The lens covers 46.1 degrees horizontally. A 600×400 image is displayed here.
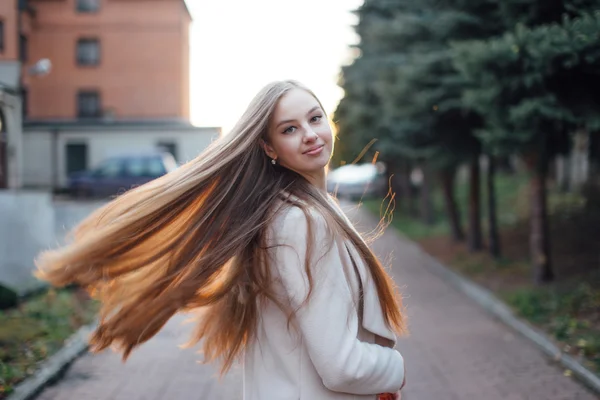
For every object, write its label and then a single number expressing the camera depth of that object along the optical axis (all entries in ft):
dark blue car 85.56
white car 115.75
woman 6.85
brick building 105.81
